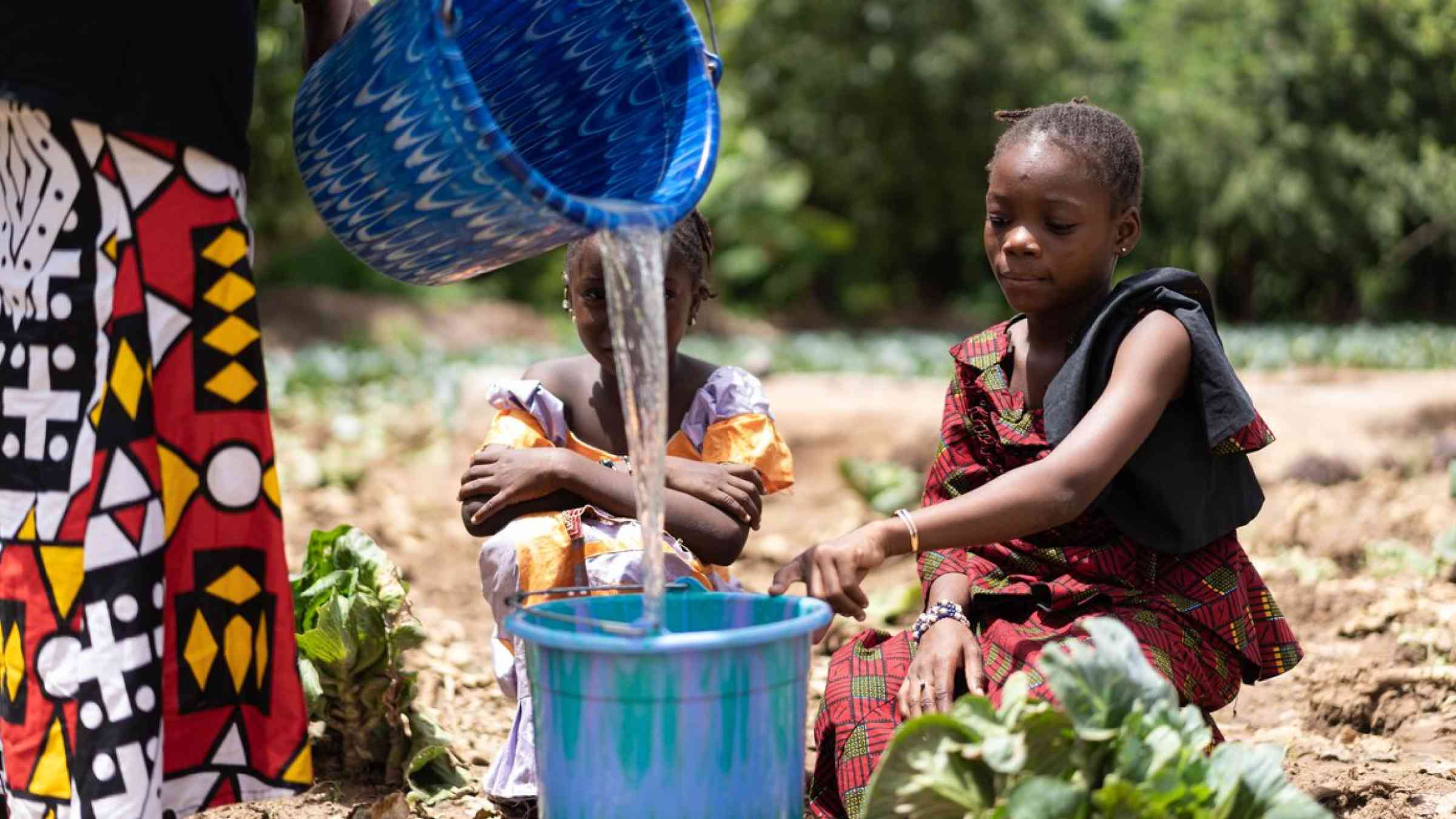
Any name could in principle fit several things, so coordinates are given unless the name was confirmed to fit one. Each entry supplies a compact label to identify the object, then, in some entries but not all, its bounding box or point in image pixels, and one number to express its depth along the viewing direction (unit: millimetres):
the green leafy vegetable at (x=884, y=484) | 5047
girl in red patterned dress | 2203
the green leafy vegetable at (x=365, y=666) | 2441
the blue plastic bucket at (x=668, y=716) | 1738
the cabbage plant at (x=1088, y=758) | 1619
